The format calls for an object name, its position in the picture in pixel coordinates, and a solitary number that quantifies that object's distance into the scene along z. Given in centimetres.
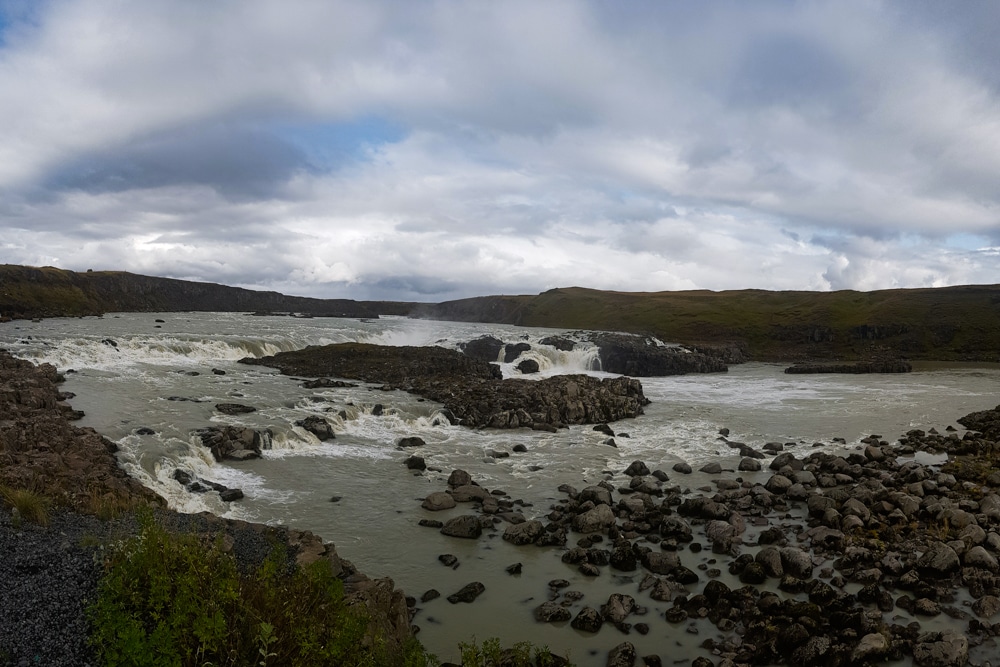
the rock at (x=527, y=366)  6131
